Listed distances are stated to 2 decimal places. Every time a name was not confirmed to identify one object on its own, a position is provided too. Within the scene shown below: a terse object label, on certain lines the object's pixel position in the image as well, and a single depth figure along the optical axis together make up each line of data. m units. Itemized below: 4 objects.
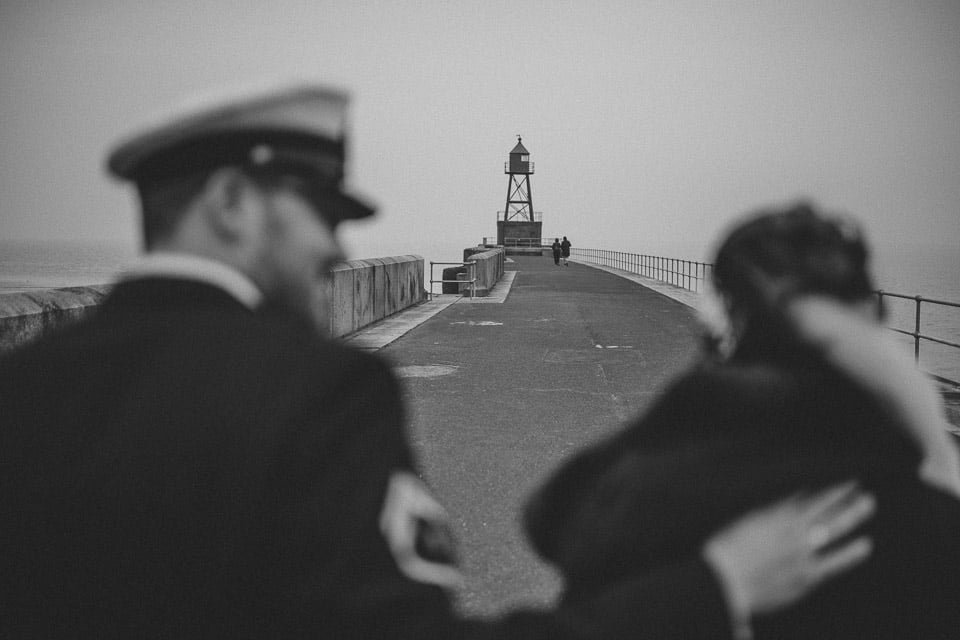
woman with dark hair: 1.26
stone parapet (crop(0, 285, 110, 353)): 4.72
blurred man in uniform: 1.08
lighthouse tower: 81.88
